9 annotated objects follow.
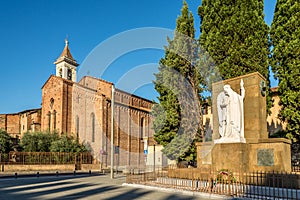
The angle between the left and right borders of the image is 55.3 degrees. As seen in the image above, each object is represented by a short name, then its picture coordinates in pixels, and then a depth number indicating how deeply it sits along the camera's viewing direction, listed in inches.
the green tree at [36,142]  1405.0
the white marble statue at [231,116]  510.3
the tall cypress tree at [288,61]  711.1
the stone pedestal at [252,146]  476.6
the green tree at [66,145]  1403.4
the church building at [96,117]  1627.7
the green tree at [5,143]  1333.7
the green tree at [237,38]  772.0
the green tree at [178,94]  844.6
